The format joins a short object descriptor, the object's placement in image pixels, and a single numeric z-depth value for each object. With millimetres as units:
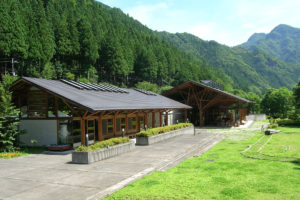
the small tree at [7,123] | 15547
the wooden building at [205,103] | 36375
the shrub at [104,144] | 12693
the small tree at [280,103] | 53438
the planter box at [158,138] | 18469
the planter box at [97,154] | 12422
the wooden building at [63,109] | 15750
